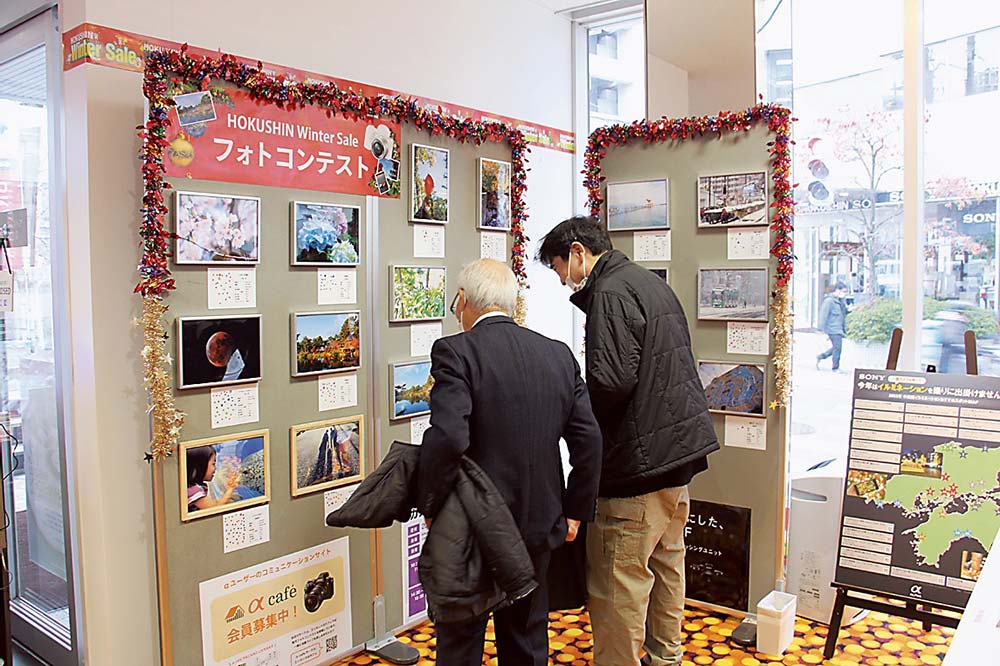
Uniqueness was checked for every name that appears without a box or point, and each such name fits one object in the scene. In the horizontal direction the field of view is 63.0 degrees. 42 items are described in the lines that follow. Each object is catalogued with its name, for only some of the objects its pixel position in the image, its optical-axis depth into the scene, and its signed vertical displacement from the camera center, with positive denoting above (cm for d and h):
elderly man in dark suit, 229 -40
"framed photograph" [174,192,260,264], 259 +23
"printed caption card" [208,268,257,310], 269 +3
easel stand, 305 -123
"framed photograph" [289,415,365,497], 300 -60
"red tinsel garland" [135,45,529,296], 249 +70
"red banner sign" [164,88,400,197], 260 +52
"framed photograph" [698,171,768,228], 344 +39
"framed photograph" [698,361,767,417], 351 -42
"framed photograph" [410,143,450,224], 334 +46
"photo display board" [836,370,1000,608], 304 -76
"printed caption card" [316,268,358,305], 304 +4
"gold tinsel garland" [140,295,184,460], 252 -25
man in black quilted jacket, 268 -43
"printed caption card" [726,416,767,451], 352 -62
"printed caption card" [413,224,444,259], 339 +23
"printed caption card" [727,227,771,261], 344 +20
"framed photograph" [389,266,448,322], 331 +1
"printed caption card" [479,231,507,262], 367 +22
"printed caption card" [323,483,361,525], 310 -78
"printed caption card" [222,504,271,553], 279 -80
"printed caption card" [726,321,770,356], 348 -21
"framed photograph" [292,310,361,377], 295 -17
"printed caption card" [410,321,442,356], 342 -18
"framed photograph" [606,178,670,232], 366 +40
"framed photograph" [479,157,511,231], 364 +45
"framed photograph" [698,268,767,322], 347 -1
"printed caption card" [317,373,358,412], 307 -37
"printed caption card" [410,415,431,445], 346 -57
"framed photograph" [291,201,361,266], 293 +23
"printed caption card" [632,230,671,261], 369 +21
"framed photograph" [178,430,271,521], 266 -60
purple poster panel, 346 -116
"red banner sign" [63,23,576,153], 258 +81
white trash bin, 325 -135
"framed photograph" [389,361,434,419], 335 -39
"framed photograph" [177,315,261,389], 262 -18
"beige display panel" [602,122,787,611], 349 -1
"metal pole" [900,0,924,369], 373 +51
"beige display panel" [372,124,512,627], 328 +16
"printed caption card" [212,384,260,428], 273 -37
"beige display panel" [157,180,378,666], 264 -45
